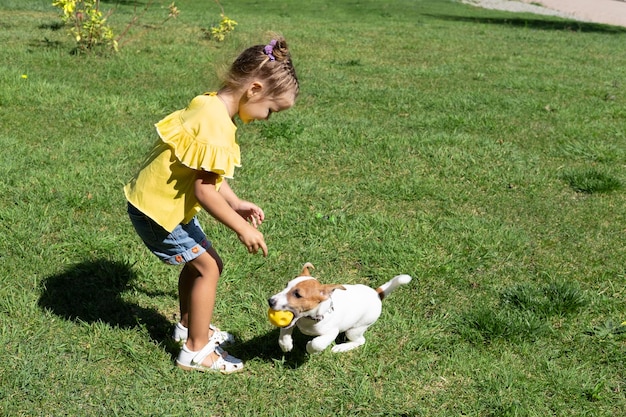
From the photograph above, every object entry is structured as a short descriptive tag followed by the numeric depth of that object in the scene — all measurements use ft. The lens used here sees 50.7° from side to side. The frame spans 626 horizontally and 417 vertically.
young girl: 8.82
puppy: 9.23
